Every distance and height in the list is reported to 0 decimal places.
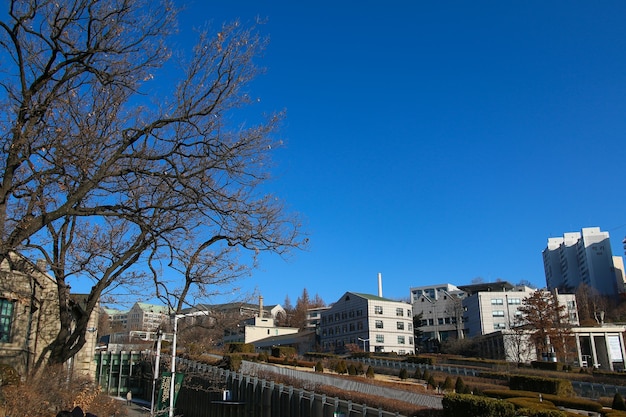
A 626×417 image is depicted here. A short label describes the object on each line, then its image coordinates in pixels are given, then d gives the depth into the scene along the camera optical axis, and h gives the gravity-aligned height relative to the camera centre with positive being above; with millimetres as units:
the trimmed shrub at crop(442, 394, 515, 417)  18406 -1849
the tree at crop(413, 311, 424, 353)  106312 +4033
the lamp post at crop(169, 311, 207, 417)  17277 -702
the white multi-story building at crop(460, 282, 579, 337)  91000 +6825
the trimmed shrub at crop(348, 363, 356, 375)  43200 -1380
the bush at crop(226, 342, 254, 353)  61062 +533
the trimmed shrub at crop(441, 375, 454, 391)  35312 -2103
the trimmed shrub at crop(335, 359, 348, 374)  44991 -1264
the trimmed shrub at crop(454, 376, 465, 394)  32594 -2026
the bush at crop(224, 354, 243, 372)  42350 -690
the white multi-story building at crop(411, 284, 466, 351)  100938 +6268
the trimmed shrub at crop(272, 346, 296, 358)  58238 +52
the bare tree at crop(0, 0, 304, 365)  10438 +3909
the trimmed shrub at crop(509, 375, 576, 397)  30375 -1895
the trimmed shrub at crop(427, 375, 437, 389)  36572 -2050
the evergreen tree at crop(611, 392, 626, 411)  25777 -2449
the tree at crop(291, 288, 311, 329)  132875 +9936
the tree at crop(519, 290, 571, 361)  60375 +2663
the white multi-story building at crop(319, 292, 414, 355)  87375 +4355
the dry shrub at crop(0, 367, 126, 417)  14039 -1179
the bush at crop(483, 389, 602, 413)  24125 -2223
